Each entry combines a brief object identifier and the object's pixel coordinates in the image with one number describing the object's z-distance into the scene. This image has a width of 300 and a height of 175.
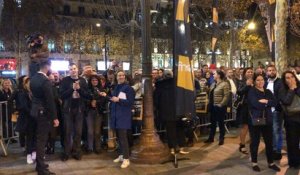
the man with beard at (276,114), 8.76
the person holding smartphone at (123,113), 8.54
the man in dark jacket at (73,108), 9.14
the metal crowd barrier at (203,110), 11.61
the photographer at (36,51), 8.23
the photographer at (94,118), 9.79
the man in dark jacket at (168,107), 8.90
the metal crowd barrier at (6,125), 10.24
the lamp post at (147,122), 8.80
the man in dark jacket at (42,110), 7.66
